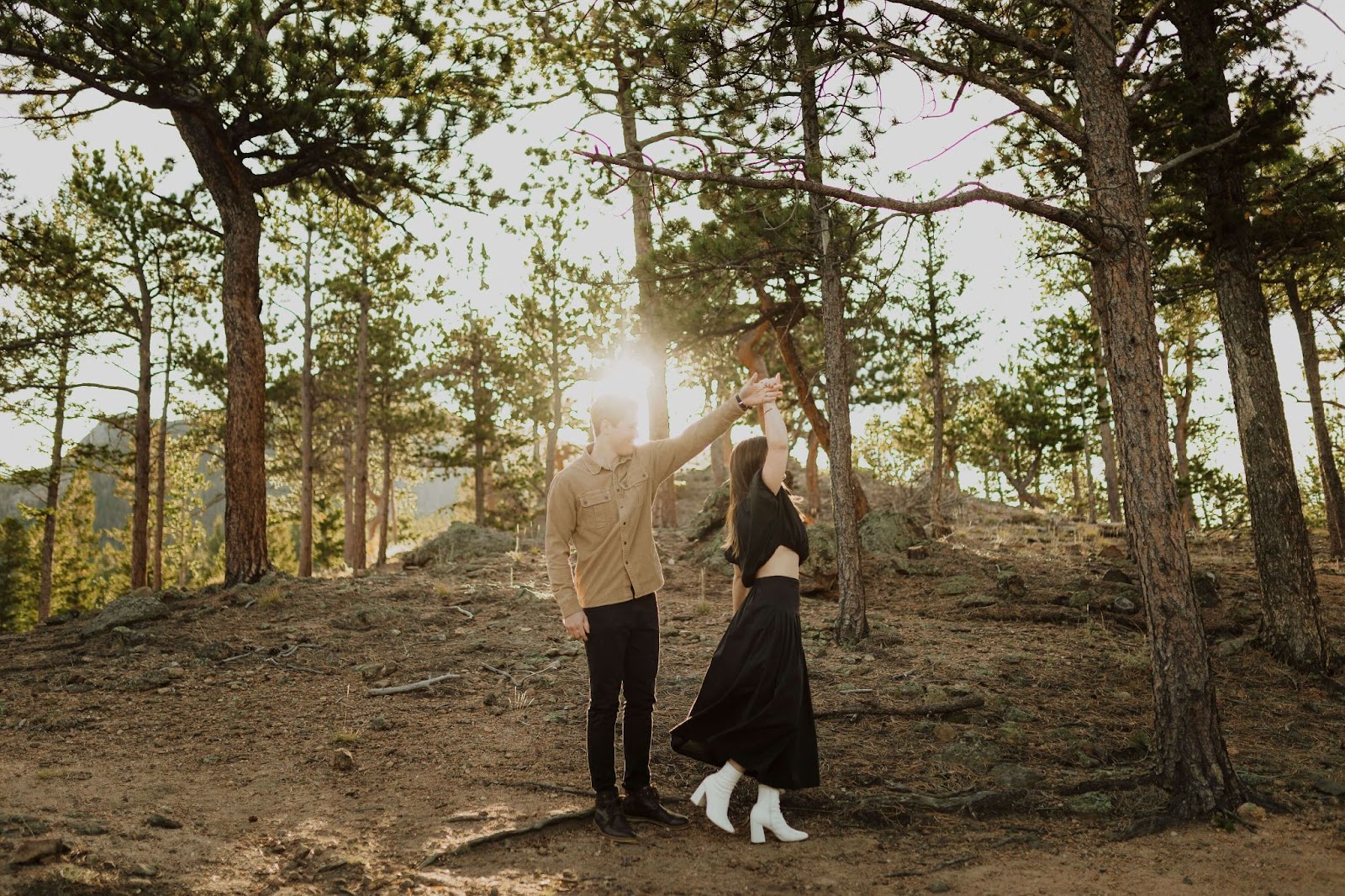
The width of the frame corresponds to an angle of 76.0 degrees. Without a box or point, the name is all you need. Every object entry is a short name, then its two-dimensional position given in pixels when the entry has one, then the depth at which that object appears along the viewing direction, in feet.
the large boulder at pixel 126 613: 31.27
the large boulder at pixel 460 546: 54.54
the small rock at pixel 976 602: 35.70
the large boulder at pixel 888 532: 45.11
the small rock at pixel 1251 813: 15.08
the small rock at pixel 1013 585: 37.29
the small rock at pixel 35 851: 11.32
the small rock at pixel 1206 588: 35.70
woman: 14.24
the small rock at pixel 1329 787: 16.51
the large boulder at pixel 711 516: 50.70
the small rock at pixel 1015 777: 17.02
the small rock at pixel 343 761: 18.02
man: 14.35
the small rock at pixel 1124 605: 33.90
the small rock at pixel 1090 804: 15.74
